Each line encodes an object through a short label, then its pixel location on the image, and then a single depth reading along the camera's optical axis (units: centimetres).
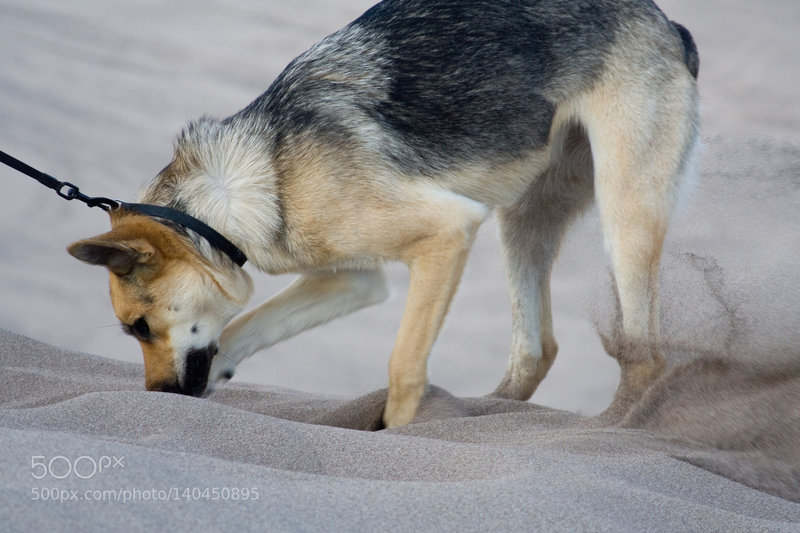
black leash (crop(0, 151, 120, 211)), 618
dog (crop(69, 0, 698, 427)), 634
